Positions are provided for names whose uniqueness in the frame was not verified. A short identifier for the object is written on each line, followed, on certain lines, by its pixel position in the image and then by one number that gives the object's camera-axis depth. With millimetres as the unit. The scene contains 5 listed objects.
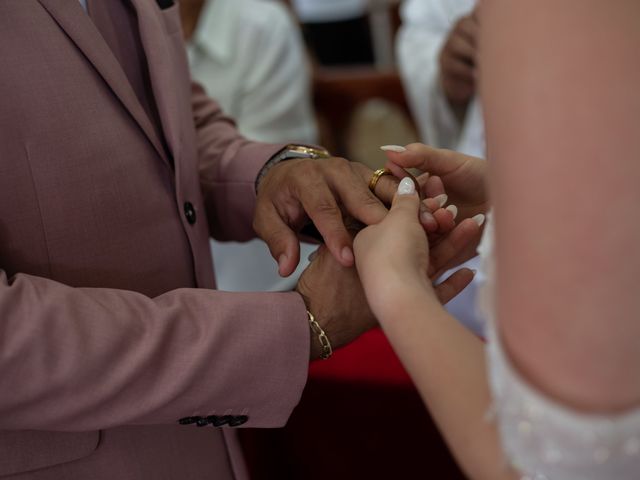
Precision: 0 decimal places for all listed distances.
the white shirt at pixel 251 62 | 2267
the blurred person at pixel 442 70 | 1656
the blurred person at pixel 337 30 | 4000
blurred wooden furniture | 2555
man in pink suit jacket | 716
